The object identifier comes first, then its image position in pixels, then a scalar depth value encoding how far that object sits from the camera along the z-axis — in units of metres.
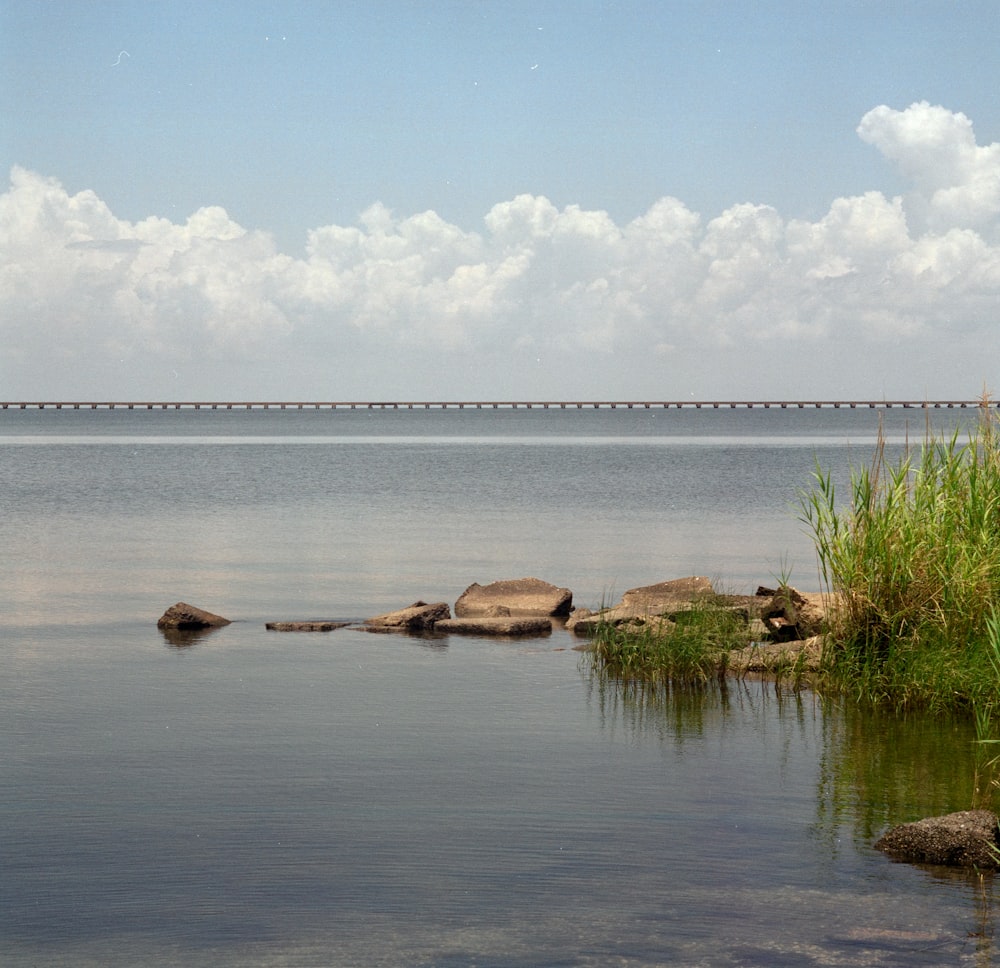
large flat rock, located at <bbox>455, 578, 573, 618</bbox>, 19.12
